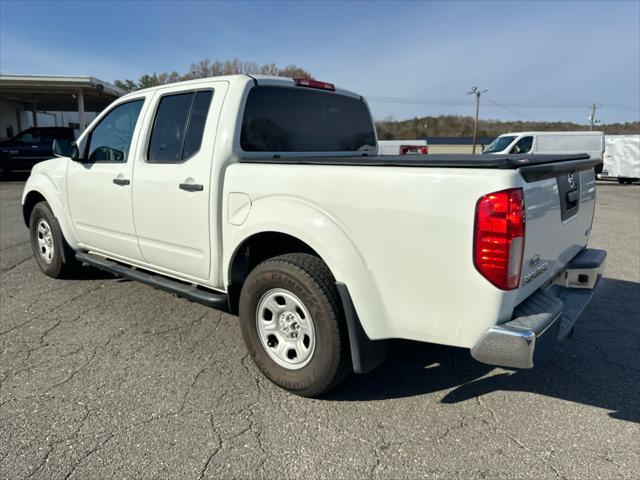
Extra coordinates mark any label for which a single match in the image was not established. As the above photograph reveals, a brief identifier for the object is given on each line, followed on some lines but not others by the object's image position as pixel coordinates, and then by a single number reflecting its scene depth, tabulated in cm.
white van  2084
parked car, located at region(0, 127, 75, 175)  1661
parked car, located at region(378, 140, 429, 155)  2495
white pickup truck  220
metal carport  1809
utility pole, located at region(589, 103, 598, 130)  5842
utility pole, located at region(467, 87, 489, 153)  5231
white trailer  2247
